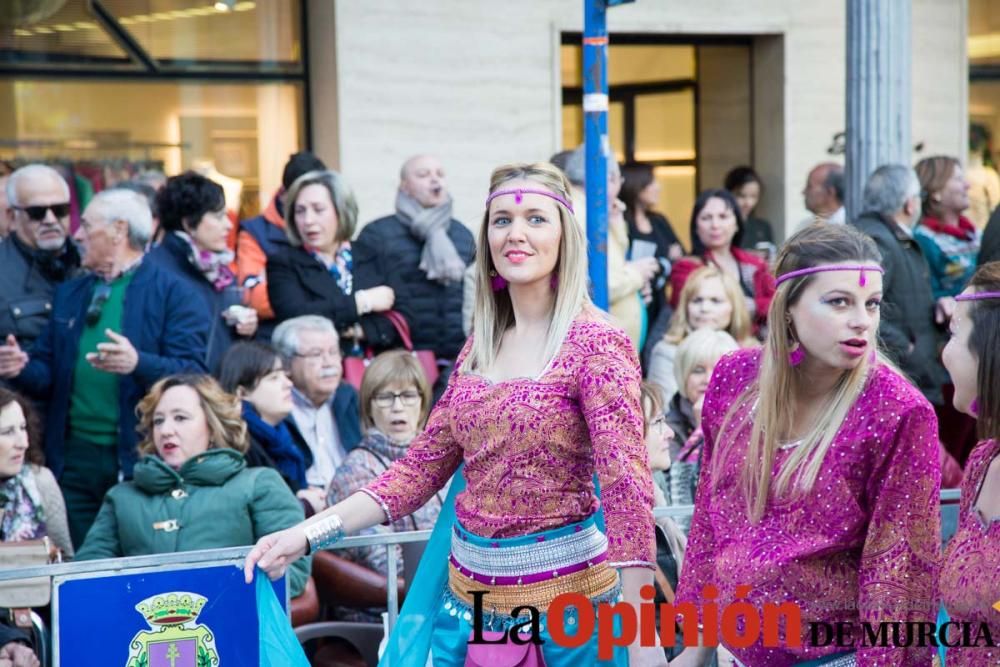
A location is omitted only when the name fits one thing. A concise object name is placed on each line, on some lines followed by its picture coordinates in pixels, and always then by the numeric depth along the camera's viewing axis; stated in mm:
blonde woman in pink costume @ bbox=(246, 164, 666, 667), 5868
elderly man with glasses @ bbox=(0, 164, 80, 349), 11149
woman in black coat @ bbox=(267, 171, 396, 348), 11586
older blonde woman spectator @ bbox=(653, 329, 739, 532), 10607
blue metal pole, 8325
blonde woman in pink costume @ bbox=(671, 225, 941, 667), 5247
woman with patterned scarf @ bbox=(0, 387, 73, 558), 9135
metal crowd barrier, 6940
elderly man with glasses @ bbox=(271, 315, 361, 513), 10925
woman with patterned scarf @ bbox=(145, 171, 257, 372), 11025
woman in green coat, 8549
